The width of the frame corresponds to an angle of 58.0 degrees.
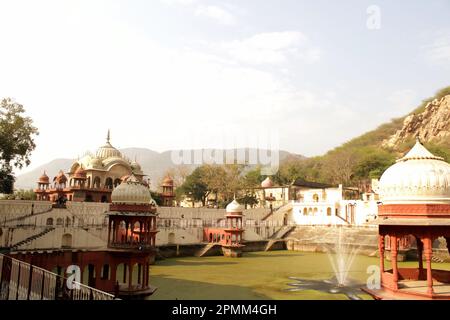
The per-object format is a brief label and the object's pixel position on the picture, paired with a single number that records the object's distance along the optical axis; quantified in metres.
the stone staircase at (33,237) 21.71
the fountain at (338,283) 19.88
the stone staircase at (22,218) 27.82
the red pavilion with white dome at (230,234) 36.84
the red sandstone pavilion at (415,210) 10.56
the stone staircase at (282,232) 47.62
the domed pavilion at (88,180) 44.06
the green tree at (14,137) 22.97
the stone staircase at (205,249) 36.16
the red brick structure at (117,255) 16.78
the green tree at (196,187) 63.50
